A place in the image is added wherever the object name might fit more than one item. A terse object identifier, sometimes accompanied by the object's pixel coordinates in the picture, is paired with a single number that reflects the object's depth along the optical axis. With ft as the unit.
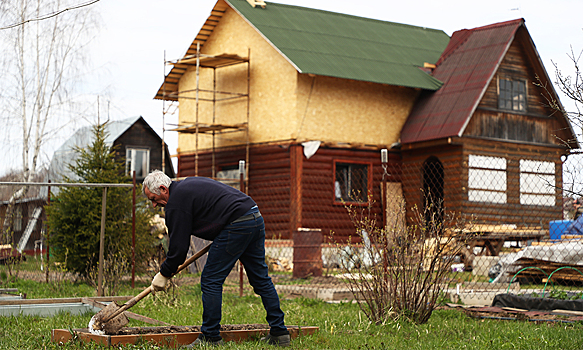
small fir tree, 40.09
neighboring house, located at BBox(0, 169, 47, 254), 103.65
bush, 24.44
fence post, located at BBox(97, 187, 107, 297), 31.94
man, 19.08
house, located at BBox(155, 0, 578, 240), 67.10
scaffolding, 70.38
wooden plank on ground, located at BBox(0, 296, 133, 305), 26.94
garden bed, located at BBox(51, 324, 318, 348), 18.74
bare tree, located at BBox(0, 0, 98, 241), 77.29
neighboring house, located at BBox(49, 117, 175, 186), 111.86
